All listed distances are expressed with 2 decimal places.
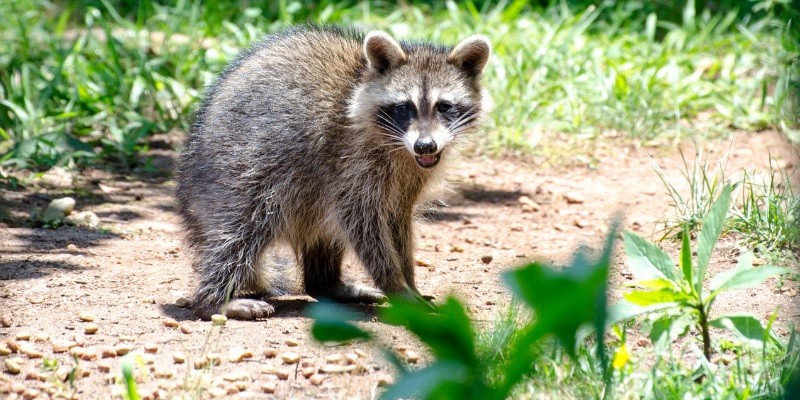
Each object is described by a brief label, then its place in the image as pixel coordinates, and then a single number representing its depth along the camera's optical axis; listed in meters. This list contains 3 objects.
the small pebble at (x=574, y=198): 12.73
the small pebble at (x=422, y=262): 10.82
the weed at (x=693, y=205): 9.96
